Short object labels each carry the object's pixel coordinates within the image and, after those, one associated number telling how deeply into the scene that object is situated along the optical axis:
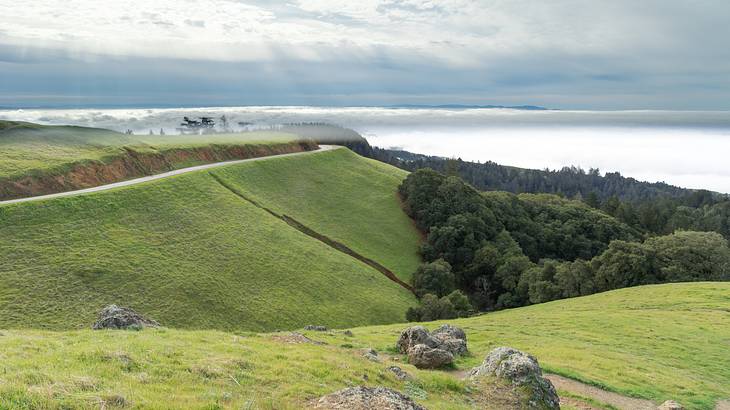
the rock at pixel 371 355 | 21.31
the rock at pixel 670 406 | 19.51
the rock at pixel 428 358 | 23.02
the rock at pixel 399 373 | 17.81
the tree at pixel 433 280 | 66.00
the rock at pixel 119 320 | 22.86
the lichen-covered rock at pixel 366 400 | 12.27
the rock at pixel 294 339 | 22.93
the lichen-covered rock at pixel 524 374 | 17.17
